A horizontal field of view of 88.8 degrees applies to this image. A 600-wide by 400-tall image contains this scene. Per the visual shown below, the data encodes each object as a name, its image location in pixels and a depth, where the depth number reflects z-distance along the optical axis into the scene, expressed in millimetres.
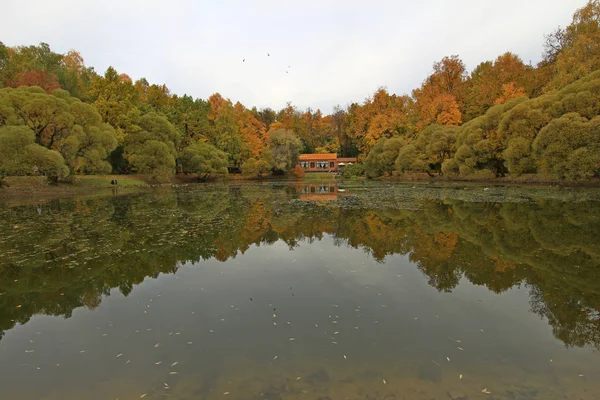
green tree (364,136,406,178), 54688
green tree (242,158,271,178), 58625
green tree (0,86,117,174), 30297
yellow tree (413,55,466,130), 51781
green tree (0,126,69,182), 27609
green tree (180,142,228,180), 51219
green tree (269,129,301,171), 60531
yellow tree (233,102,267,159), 63628
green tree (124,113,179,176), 44250
